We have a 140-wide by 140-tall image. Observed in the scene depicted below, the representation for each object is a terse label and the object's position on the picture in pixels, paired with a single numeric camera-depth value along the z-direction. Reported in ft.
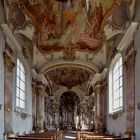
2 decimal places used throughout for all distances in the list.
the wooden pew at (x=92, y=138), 25.62
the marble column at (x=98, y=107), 46.38
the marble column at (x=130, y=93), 27.72
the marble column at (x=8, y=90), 27.78
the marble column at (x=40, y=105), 47.50
